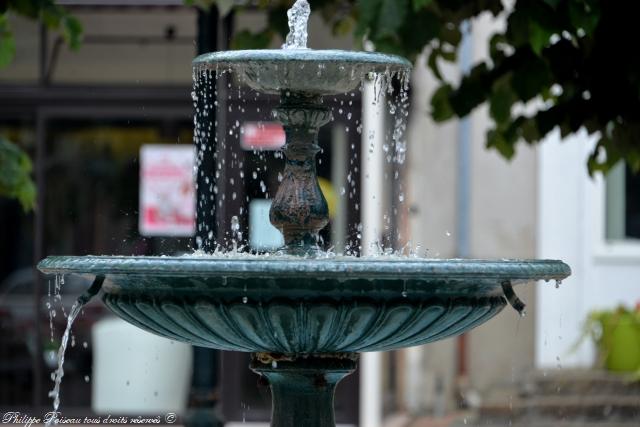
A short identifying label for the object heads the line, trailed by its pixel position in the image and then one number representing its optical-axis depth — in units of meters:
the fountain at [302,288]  4.62
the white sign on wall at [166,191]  12.75
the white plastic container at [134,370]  12.83
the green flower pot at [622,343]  11.95
